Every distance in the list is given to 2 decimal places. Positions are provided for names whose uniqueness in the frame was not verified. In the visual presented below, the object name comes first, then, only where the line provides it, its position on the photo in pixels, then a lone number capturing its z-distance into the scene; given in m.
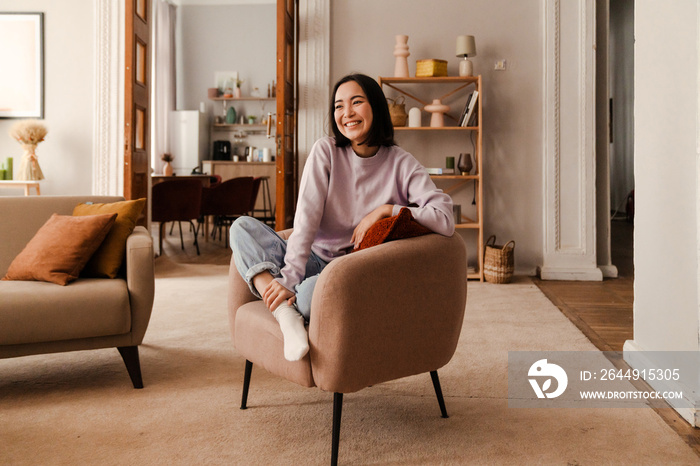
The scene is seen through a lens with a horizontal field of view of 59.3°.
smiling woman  1.90
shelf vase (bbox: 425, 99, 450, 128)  4.79
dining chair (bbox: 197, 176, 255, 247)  6.78
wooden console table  5.08
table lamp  4.69
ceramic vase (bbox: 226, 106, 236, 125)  9.55
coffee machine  9.58
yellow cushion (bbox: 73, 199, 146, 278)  2.48
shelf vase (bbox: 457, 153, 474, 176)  4.77
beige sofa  2.16
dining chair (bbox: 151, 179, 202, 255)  5.99
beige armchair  1.60
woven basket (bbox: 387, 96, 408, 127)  4.78
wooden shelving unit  4.70
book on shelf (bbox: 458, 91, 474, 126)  4.74
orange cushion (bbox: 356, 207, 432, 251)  1.74
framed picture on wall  5.29
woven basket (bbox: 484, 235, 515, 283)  4.61
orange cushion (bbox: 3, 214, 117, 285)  2.35
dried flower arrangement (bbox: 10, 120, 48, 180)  4.99
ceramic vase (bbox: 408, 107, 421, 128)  4.82
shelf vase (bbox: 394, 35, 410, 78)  4.79
